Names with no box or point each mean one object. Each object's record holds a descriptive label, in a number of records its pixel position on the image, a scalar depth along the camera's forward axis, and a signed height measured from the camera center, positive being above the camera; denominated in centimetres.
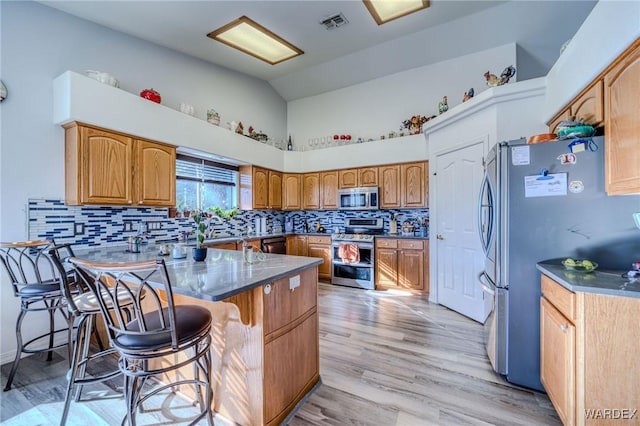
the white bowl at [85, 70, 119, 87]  272 +144
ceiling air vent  330 +249
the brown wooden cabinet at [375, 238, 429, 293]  408 -86
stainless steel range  443 -82
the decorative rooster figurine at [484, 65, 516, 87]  292 +149
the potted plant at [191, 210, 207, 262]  206 -21
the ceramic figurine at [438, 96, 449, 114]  374 +150
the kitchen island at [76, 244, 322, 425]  144 -73
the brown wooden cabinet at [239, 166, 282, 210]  464 +45
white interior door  308 -27
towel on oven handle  448 -71
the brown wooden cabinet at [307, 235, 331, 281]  486 -73
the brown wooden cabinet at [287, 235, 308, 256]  508 -65
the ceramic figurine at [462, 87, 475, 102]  325 +145
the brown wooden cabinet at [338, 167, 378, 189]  477 +65
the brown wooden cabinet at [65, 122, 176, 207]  258 +48
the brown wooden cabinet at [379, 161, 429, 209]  436 +46
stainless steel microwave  468 +24
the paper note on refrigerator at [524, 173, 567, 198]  178 +18
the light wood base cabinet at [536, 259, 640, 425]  127 -70
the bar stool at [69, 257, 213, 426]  114 -59
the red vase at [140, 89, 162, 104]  310 +142
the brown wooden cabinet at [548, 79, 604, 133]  182 +81
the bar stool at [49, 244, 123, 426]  151 -66
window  391 +48
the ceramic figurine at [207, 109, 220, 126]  393 +144
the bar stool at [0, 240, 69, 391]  196 -58
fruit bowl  156 -34
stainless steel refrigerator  168 -12
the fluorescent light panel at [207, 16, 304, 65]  335 +245
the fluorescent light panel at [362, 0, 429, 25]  311 +252
